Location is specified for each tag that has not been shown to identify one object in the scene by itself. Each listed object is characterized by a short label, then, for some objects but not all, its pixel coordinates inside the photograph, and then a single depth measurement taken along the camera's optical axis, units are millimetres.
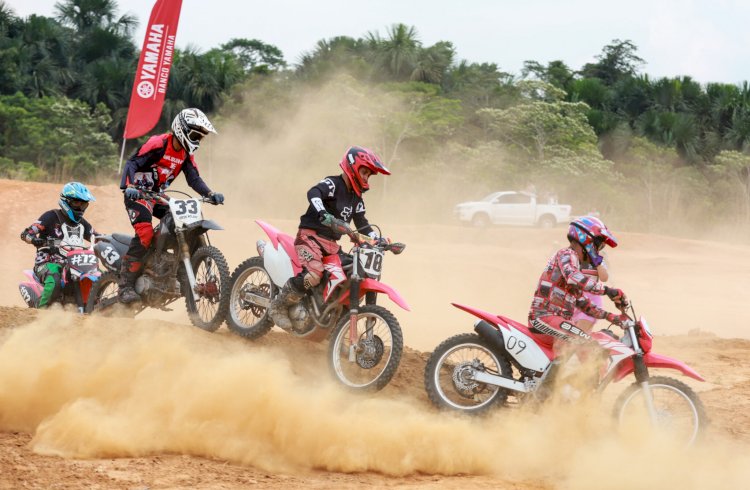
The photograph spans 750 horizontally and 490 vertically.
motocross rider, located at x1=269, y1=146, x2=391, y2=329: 15500
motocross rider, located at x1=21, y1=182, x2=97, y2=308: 20016
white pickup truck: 61937
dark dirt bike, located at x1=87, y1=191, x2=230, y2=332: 16687
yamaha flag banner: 43500
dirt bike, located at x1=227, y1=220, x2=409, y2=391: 14609
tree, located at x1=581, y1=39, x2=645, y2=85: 106000
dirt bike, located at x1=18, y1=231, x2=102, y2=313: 19937
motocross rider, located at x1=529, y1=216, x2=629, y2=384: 14359
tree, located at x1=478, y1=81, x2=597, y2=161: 77375
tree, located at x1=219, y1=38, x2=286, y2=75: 113062
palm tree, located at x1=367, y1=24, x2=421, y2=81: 93750
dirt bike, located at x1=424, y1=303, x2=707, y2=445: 13602
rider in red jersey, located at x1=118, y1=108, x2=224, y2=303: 16906
